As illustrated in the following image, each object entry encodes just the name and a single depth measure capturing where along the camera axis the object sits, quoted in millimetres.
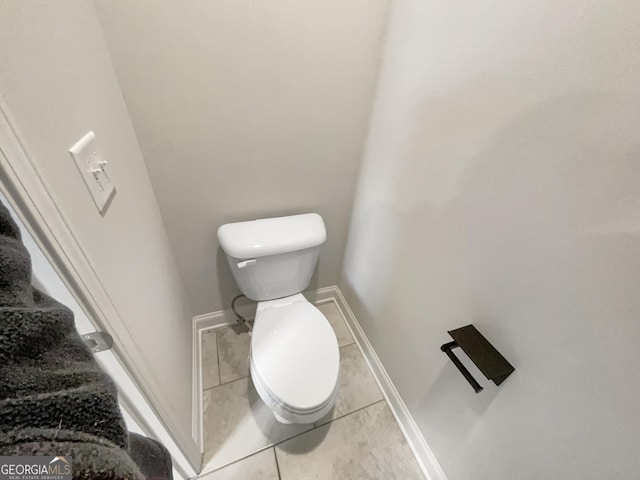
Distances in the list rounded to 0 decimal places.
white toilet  879
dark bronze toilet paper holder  639
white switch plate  440
